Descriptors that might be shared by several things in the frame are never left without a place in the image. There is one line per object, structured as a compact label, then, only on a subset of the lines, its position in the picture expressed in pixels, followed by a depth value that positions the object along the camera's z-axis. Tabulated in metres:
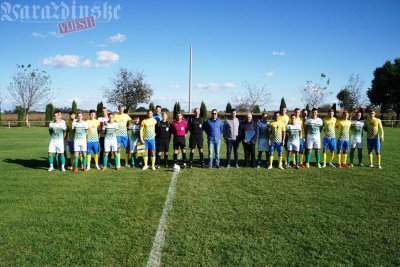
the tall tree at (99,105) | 41.25
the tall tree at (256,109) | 46.59
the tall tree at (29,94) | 49.09
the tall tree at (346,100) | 48.67
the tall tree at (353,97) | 49.19
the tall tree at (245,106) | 47.72
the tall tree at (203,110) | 43.19
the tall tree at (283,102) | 45.72
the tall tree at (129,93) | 49.78
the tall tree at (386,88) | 46.84
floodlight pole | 32.26
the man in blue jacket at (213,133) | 10.14
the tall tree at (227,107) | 45.03
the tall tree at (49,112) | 41.88
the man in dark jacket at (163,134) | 10.04
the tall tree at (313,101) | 49.31
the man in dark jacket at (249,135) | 10.16
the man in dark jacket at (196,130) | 10.09
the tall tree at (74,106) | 43.31
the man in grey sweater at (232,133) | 10.20
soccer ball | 9.62
